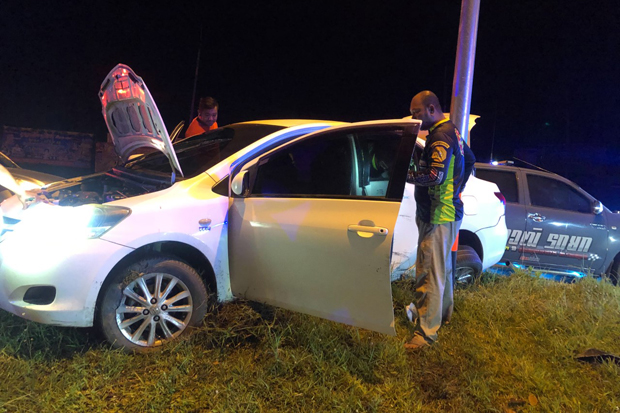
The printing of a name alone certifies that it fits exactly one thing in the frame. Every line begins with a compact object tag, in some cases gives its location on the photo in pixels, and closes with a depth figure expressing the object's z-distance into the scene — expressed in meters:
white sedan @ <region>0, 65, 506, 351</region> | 2.41
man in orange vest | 4.87
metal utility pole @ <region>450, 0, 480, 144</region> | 5.02
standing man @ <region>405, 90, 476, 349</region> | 2.86
